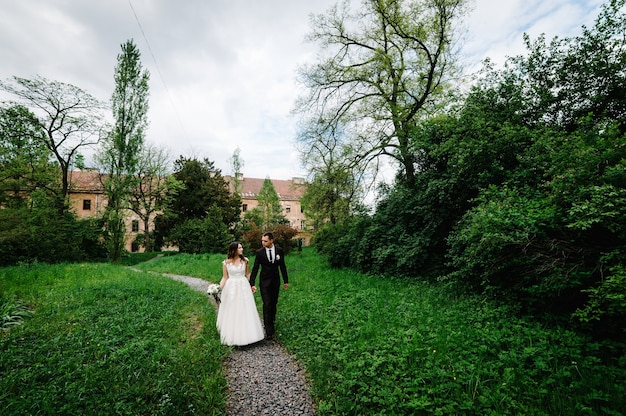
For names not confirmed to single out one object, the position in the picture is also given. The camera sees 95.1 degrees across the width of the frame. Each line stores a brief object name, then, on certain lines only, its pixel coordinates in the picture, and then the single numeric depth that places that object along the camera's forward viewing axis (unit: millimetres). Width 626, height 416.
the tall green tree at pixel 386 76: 11984
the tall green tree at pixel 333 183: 14359
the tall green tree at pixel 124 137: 20469
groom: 6008
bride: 5504
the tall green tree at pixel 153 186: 32062
